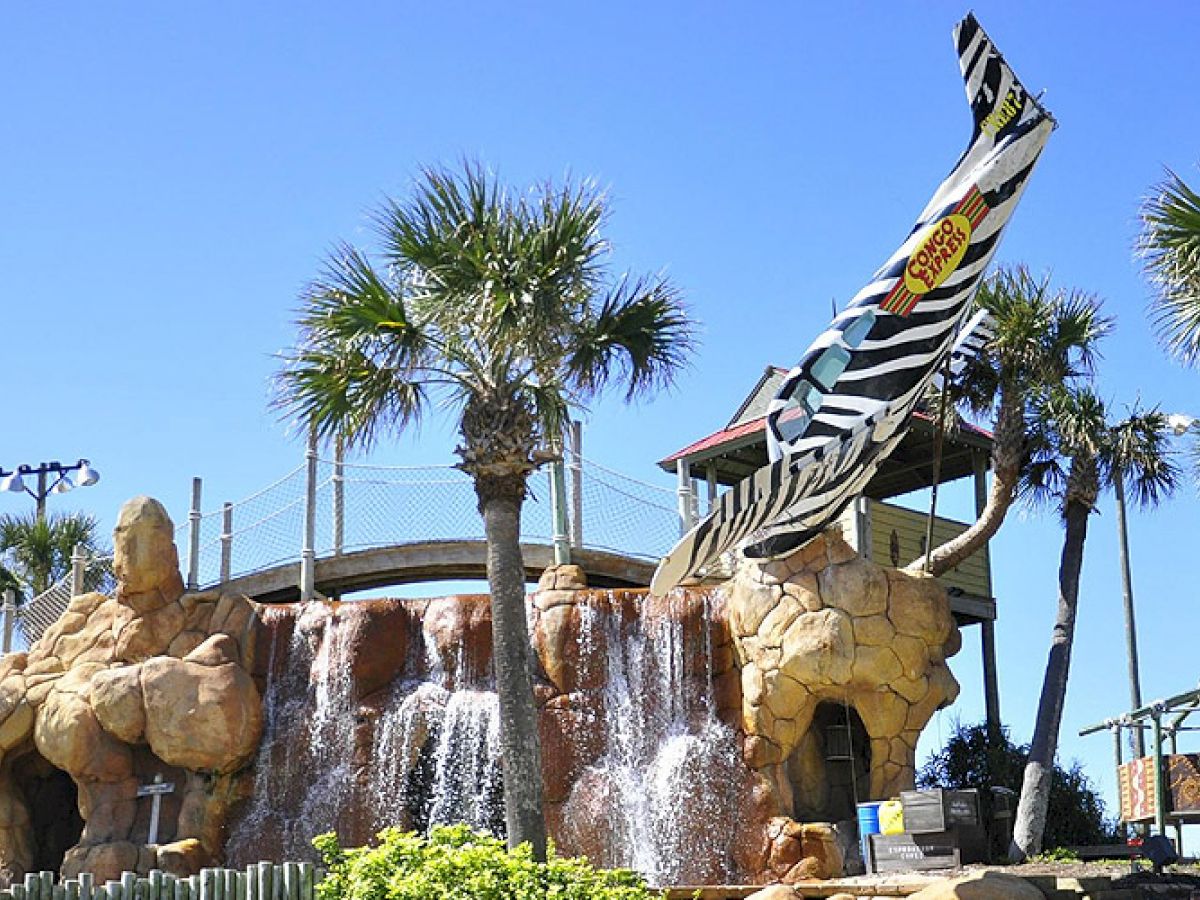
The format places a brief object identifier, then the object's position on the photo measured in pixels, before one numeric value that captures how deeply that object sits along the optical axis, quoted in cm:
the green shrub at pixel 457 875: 1239
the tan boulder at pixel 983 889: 1438
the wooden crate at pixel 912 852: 1800
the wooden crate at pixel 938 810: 1794
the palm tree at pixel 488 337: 1561
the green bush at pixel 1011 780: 2430
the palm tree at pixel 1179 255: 1667
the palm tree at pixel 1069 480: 2173
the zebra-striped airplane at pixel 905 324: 1888
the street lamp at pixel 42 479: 3191
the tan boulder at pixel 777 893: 1568
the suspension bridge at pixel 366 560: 2491
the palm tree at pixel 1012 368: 2258
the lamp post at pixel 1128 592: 2575
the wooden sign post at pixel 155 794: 2145
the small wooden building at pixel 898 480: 2398
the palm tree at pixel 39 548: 3684
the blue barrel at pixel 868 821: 1844
